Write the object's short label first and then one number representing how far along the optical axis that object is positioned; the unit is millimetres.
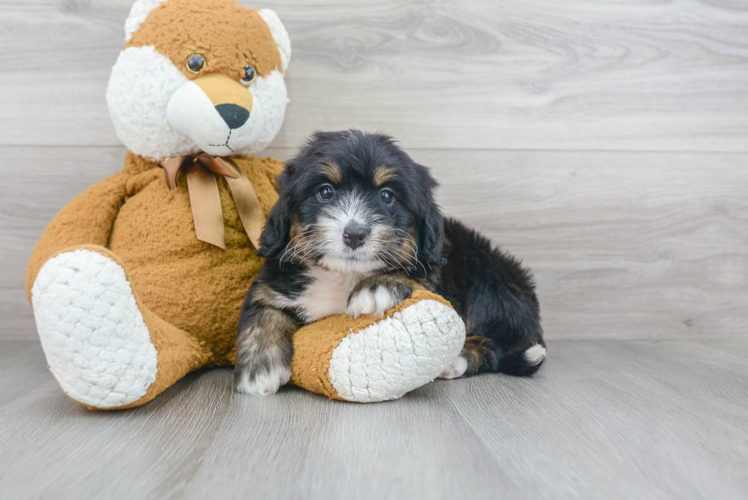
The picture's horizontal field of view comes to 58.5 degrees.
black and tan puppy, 560
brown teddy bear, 540
